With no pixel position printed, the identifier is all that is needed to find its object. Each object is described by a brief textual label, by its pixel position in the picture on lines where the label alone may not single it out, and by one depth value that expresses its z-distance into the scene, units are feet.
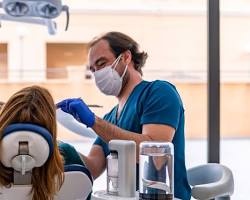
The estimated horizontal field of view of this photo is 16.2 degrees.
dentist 9.46
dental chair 8.14
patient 8.37
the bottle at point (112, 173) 8.62
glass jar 8.95
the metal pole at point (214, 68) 11.98
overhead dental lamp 10.99
